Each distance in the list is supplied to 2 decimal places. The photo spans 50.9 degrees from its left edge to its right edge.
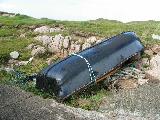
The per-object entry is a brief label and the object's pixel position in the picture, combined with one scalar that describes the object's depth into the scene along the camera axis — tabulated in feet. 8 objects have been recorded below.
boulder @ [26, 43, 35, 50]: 38.00
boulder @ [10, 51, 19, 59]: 35.69
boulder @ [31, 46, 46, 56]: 36.20
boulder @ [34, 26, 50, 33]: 44.88
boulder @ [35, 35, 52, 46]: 38.44
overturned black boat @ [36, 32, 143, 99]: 26.37
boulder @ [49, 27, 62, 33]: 44.61
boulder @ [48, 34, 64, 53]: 37.04
